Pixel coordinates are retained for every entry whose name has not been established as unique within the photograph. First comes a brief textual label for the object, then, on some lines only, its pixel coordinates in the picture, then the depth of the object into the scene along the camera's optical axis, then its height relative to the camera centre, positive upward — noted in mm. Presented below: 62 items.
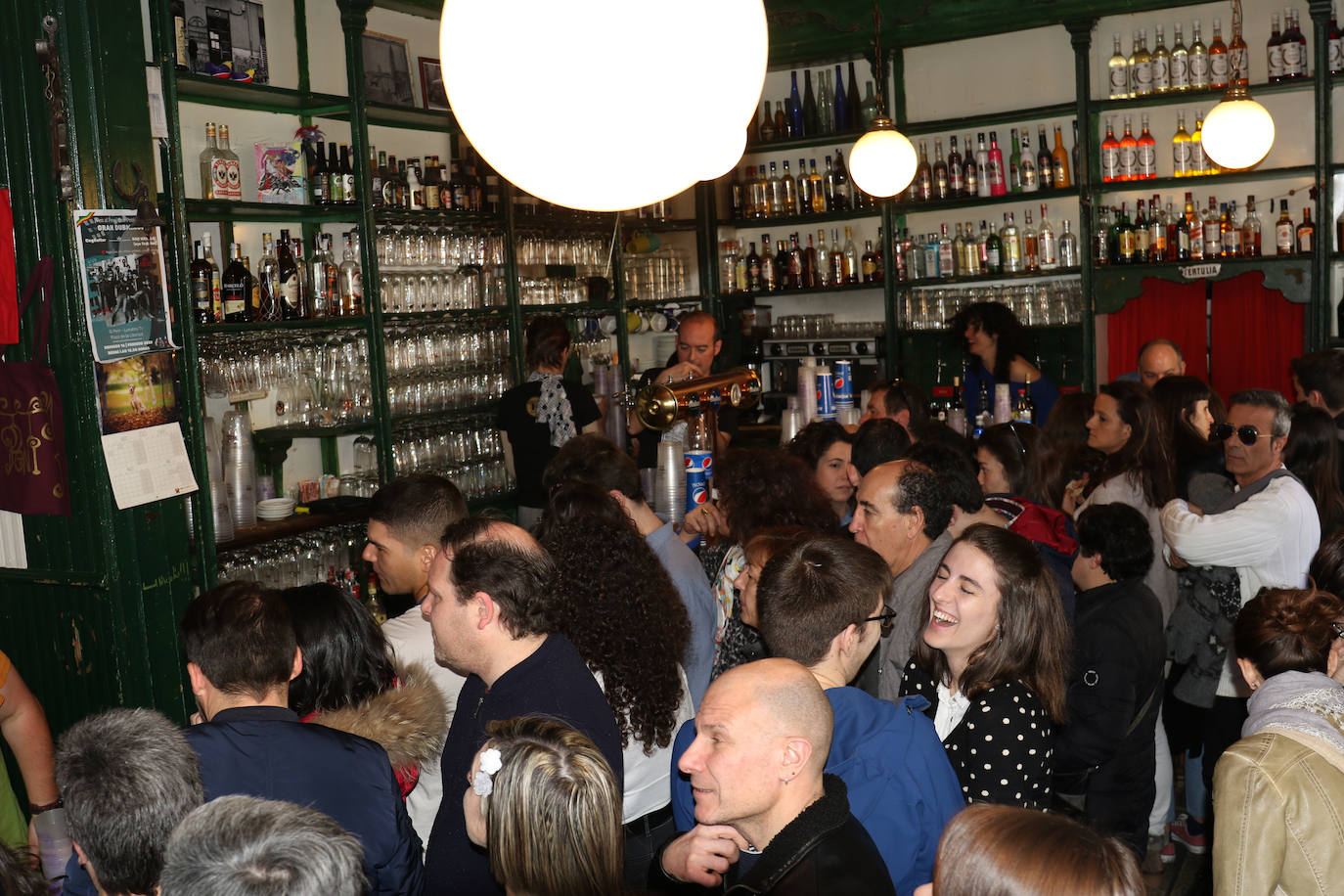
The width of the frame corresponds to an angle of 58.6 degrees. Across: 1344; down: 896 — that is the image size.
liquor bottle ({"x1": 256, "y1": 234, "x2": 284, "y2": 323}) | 5109 +279
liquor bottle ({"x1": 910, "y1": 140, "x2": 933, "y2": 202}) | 7586 +840
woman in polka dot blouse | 2406 -771
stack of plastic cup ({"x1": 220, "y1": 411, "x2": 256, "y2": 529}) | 4926 -454
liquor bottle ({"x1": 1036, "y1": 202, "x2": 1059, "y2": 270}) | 7336 +385
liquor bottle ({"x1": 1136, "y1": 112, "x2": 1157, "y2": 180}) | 7059 +865
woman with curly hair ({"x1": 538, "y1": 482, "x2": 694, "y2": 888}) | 2740 -707
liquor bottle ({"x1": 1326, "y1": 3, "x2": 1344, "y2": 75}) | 6473 +1322
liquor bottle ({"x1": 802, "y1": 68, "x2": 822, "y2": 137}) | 7949 +1390
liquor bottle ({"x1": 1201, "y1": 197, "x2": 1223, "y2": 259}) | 6948 +378
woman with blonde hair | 1746 -704
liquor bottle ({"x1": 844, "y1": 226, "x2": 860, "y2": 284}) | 7934 +405
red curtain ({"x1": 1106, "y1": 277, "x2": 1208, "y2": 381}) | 7148 -121
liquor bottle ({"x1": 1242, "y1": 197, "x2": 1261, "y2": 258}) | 6863 +366
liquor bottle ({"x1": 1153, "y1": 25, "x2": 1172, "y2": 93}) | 6918 +1361
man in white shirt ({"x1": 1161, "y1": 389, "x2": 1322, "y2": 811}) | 3752 -730
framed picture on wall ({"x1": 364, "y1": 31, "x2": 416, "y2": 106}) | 5871 +1381
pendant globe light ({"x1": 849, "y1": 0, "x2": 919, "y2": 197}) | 5867 +787
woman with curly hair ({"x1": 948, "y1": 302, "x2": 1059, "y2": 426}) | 6824 -169
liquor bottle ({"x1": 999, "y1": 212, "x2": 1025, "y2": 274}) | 7418 +386
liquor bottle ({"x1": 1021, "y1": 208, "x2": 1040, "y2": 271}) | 7395 +387
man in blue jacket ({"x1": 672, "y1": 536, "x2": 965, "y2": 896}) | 2141 -737
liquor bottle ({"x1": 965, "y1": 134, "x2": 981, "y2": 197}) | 7422 +859
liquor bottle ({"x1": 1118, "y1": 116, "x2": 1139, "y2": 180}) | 7090 +869
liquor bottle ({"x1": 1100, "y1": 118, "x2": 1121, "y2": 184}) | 7121 +888
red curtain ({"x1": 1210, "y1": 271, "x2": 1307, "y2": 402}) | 6875 -219
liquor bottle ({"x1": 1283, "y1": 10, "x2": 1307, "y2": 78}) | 6602 +1331
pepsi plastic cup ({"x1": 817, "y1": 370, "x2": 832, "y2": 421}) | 5547 -336
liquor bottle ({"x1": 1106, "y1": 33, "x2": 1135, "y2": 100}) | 7047 +1358
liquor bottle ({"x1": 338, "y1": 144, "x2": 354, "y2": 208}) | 5488 +782
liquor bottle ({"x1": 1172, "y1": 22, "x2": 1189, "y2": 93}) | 6879 +1351
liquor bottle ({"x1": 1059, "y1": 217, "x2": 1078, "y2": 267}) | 7281 +367
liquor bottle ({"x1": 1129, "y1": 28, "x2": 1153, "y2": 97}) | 6980 +1378
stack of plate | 5078 -648
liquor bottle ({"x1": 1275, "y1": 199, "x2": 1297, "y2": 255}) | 6727 +350
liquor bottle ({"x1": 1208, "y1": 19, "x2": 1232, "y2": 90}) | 6785 +1325
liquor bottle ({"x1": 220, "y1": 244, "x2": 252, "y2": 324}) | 4902 +270
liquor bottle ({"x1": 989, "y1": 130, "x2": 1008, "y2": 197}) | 7375 +857
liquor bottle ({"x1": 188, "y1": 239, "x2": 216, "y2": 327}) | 4766 +264
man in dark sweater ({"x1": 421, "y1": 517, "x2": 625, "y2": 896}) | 2396 -637
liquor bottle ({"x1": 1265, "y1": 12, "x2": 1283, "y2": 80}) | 6641 +1337
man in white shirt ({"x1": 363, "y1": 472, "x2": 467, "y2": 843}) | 3477 -519
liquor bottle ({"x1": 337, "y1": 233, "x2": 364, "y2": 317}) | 5520 +298
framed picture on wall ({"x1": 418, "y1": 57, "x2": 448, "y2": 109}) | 6215 +1352
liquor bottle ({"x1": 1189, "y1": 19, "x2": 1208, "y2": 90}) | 6844 +1345
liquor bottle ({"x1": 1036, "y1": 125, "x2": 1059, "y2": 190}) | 7273 +860
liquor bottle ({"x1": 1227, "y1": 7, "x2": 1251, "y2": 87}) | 6664 +1351
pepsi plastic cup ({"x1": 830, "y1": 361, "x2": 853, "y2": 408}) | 5500 -291
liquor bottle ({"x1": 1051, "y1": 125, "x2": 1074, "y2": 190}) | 7270 +858
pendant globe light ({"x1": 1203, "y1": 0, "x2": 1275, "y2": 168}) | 5672 +798
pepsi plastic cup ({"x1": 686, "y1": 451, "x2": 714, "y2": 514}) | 4191 -518
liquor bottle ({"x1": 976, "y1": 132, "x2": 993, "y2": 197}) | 7387 +863
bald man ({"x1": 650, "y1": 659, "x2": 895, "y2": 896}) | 1838 -750
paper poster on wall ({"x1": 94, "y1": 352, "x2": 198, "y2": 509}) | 3951 -226
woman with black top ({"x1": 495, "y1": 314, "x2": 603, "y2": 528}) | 5949 -361
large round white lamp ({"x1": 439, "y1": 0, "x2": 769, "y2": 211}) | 1305 +283
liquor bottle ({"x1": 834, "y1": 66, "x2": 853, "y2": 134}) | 7824 +1374
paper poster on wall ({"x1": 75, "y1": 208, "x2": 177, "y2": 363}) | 3842 +261
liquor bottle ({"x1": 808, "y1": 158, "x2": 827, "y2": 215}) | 7910 +863
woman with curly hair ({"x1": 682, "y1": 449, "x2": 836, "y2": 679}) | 3621 -548
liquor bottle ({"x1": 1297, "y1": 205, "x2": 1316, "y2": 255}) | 6684 +330
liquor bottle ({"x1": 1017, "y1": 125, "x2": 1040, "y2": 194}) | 7340 +861
